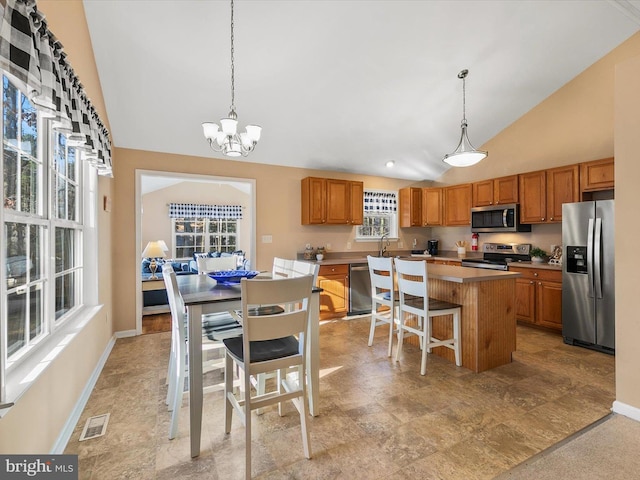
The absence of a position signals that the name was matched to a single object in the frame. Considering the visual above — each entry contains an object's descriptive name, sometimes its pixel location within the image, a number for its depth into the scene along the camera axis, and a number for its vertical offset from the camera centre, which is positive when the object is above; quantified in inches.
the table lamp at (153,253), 214.7 -8.7
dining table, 70.3 -22.6
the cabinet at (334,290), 181.5 -30.4
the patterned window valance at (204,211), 323.9 +31.7
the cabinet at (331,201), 191.0 +24.0
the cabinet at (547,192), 154.6 +23.7
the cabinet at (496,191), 180.2 +28.4
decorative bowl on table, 96.7 -11.5
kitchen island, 111.8 -28.6
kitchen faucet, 225.9 -7.3
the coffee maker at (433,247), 237.9 -7.1
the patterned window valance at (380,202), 221.9 +26.6
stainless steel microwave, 178.5 +11.4
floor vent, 76.9 -48.1
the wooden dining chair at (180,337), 76.1 -27.2
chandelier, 94.1 +33.8
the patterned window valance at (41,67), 43.9 +29.0
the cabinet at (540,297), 149.3 -30.1
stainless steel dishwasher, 189.0 -31.2
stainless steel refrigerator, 128.0 -16.6
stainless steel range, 180.5 -11.1
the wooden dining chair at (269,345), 62.9 -25.6
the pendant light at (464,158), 128.2 +33.9
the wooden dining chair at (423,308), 110.7 -26.5
